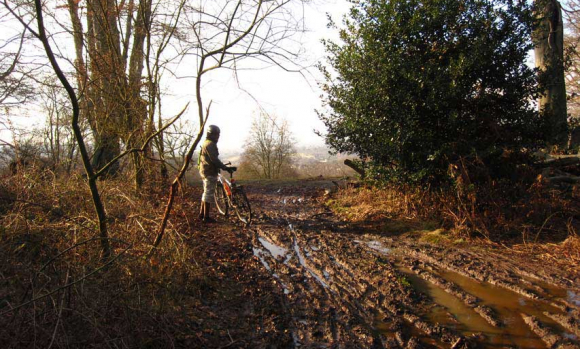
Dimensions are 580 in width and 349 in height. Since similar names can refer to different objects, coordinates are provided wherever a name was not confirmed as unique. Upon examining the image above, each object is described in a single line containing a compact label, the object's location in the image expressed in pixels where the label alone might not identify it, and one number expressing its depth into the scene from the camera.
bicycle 8.21
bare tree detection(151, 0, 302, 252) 4.06
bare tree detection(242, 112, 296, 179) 30.47
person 8.06
